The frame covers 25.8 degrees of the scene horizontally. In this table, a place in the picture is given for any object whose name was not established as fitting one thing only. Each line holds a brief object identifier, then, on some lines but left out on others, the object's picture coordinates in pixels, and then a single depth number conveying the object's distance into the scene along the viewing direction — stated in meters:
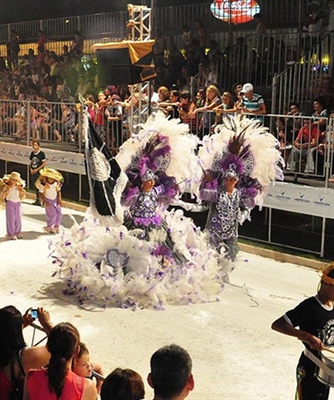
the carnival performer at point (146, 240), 8.62
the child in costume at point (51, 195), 12.69
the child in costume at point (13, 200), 12.24
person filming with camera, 4.23
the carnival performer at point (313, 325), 4.68
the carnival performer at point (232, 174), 9.42
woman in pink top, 3.96
